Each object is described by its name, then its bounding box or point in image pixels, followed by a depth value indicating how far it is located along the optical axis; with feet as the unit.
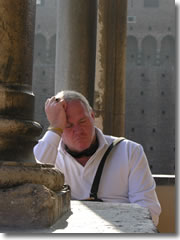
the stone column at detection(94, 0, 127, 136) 24.28
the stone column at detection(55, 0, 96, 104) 19.64
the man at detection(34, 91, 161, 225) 15.97
